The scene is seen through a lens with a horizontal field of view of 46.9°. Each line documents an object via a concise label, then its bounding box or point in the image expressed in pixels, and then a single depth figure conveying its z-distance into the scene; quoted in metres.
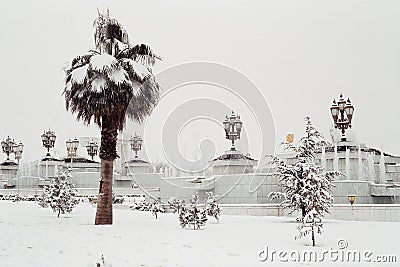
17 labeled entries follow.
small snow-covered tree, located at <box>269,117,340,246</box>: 12.48
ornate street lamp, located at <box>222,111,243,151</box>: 31.30
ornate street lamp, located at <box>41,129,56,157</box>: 50.62
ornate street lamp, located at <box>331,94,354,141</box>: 26.66
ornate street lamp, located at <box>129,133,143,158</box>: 58.31
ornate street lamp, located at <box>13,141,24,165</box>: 45.25
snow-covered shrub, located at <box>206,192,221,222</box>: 18.31
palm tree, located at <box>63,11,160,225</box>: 16.41
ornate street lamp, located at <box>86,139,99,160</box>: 61.06
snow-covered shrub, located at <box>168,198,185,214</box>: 24.42
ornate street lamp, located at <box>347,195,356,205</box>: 19.42
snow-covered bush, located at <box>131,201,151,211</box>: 26.58
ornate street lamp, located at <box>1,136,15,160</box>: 58.62
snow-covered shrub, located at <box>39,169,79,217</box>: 21.67
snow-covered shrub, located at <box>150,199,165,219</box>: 20.97
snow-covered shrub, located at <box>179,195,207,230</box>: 15.88
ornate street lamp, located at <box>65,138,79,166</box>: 45.64
